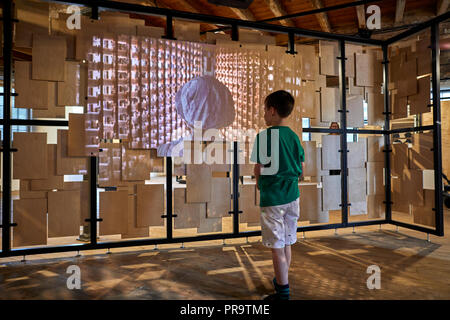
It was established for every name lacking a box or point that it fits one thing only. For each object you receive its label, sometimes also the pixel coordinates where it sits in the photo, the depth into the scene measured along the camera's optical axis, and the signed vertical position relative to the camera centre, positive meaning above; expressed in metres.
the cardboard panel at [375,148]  3.91 +0.23
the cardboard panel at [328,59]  3.68 +1.31
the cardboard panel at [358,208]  3.81 -0.52
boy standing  1.84 -0.07
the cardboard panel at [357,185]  3.79 -0.23
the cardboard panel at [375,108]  3.95 +0.75
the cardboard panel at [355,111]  3.78 +0.69
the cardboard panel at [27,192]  2.71 -0.20
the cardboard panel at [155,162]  3.00 +0.06
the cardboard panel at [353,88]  3.84 +0.99
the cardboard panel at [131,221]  2.97 -0.51
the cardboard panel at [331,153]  3.65 +0.16
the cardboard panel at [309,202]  3.56 -0.42
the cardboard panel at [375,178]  3.90 -0.15
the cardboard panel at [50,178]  2.75 -0.08
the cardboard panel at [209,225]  3.17 -0.60
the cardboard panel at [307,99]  3.53 +0.79
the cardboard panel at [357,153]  3.79 +0.17
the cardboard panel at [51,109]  2.75 +0.55
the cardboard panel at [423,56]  3.45 +1.26
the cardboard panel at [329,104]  3.68 +0.75
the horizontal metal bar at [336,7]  3.71 +1.96
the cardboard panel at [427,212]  3.46 -0.54
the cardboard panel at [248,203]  3.31 -0.39
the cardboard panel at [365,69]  3.86 +1.24
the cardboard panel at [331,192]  3.64 -0.31
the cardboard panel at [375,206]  3.93 -0.52
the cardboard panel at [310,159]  3.58 +0.09
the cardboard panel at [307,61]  3.57 +1.24
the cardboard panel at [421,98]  3.50 +0.79
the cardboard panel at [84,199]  2.88 -0.29
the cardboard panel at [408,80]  3.64 +1.05
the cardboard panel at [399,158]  3.76 +0.10
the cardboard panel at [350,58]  3.80 +1.35
